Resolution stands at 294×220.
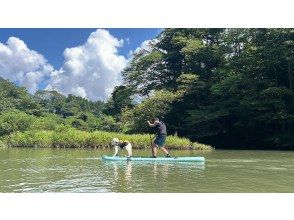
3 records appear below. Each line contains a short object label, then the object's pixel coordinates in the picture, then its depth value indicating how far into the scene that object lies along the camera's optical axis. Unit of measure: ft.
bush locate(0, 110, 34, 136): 54.31
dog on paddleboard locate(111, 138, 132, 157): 27.38
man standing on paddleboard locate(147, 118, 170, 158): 27.61
